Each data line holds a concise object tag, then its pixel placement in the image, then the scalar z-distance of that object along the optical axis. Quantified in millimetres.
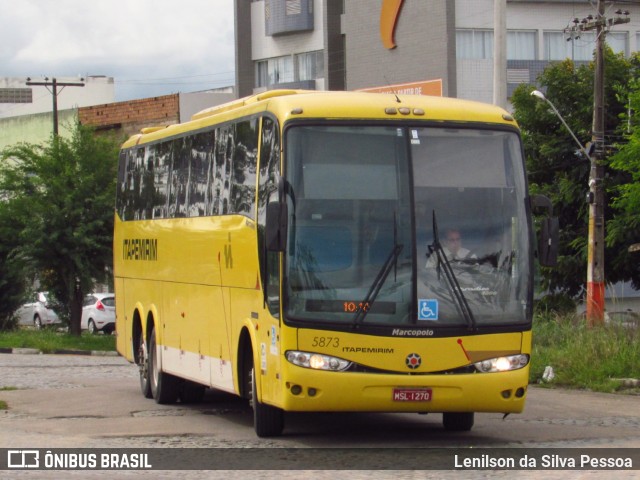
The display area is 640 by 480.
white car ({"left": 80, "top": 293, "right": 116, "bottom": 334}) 48031
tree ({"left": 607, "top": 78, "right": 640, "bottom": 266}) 32594
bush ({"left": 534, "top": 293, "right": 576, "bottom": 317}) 38584
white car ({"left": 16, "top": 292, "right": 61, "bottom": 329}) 53094
